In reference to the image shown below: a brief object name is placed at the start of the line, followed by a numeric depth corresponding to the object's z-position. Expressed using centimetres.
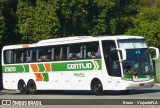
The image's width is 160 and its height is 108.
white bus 2458
